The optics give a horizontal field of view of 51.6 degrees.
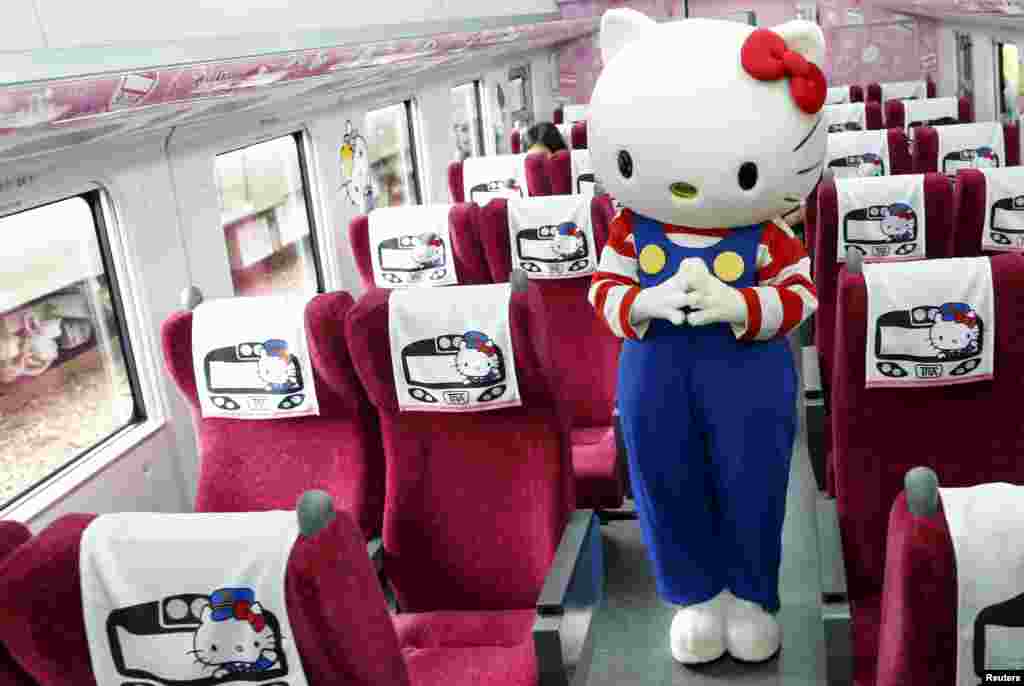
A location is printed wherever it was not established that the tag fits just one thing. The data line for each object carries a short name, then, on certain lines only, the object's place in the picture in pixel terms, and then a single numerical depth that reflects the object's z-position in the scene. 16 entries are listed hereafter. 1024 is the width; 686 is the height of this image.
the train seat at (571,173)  6.14
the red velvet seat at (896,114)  8.26
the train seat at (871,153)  5.63
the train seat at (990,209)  4.20
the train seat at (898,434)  2.48
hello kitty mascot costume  2.48
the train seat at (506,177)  5.91
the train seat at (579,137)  7.91
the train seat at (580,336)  3.90
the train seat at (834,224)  3.90
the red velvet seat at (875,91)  11.28
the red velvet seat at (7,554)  1.46
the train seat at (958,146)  5.73
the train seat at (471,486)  2.59
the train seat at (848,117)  7.92
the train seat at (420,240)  4.26
